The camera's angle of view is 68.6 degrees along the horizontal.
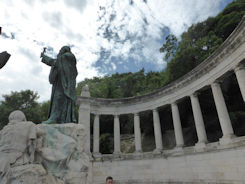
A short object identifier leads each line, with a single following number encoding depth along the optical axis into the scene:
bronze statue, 11.38
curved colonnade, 22.12
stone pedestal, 7.16
